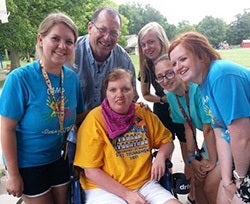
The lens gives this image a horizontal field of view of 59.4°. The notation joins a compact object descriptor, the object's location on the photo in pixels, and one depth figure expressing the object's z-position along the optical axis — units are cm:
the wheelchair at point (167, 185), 152
